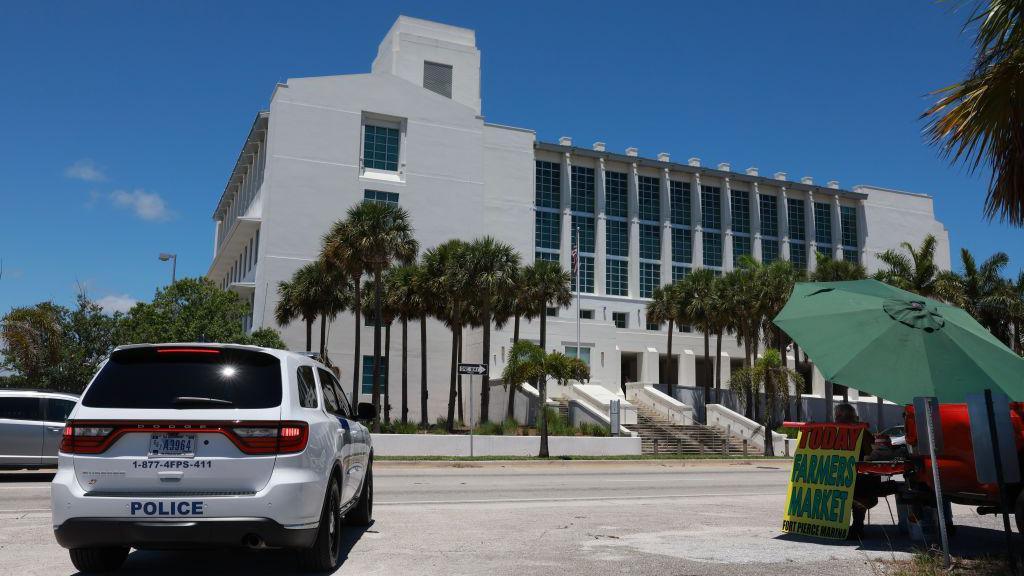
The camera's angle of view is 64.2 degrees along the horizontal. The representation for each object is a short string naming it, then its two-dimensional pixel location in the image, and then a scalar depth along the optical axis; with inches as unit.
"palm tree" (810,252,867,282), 1962.4
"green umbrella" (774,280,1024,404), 258.7
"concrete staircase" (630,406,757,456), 1503.4
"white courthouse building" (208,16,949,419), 1979.6
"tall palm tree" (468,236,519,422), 1478.8
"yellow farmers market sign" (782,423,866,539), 321.1
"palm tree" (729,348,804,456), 1515.7
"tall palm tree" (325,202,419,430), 1349.7
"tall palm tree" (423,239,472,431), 1503.4
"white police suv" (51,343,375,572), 220.5
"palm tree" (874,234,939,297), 1763.0
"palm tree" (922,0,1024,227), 251.6
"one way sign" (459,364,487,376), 943.2
